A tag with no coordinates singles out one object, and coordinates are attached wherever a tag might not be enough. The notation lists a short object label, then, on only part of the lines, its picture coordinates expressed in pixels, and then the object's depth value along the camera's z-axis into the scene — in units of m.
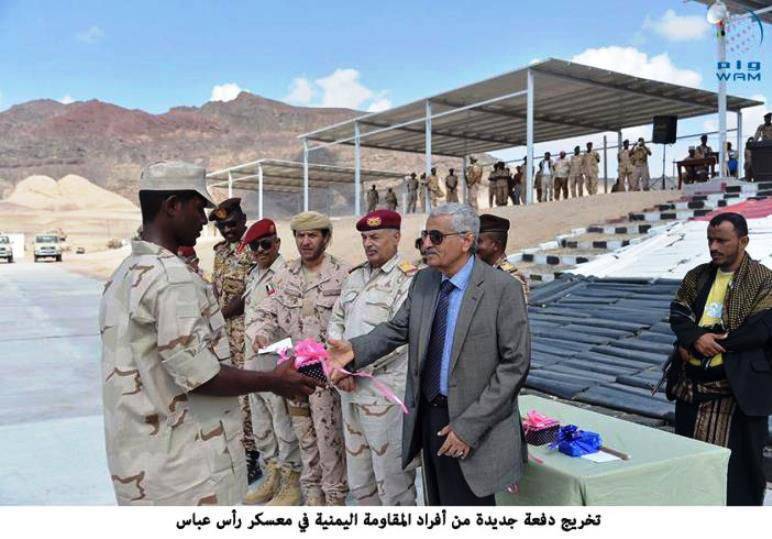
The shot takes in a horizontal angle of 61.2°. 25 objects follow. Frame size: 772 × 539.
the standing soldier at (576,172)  18.30
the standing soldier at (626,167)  17.84
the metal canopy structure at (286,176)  25.55
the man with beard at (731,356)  2.84
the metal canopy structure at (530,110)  15.33
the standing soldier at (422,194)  23.03
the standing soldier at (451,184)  21.02
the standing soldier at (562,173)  18.64
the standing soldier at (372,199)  24.56
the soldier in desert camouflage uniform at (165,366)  1.93
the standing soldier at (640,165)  17.48
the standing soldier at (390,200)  25.38
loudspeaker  15.59
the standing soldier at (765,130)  14.62
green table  2.30
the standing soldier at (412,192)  24.30
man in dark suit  2.24
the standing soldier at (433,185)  19.84
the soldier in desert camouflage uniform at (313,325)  3.45
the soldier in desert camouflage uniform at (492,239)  3.59
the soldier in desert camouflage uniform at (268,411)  3.74
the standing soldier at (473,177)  19.01
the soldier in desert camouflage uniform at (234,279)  4.31
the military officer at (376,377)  2.98
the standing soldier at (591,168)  17.97
